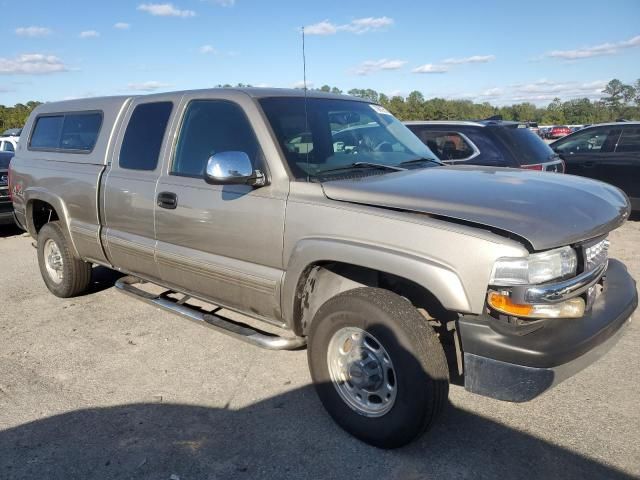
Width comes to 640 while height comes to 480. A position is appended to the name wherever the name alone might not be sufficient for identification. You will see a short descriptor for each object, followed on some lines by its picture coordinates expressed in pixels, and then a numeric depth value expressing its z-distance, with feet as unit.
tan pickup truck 8.30
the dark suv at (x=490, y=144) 22.67
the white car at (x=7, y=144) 47.50
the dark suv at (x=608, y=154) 30.01
